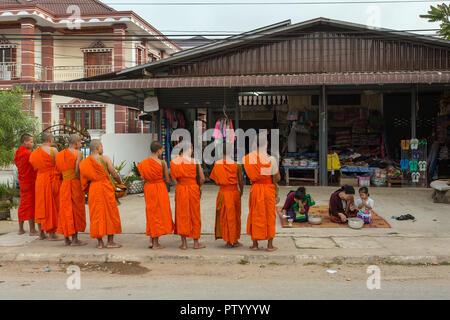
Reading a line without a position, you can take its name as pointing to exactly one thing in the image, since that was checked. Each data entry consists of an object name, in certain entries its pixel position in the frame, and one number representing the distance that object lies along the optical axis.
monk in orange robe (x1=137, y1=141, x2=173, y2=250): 6.73
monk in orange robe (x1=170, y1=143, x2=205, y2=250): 6.71
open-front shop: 12.73
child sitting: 8.30
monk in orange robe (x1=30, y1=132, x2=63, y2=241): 7.47
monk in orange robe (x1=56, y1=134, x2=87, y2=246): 7.02
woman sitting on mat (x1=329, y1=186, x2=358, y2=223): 8.39
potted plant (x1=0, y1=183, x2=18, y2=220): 9.73
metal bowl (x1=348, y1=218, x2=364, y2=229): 8.04
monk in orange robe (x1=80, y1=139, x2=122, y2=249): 6.73
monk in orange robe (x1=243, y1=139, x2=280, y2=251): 6.51
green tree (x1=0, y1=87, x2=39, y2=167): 10.38
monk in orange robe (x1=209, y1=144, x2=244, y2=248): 6.68
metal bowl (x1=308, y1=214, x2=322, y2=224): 8.46
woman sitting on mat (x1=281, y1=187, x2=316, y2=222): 8.54
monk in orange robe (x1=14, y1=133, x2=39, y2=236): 7.92
